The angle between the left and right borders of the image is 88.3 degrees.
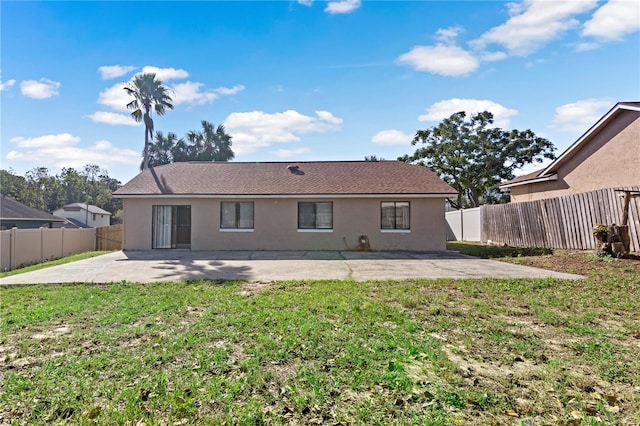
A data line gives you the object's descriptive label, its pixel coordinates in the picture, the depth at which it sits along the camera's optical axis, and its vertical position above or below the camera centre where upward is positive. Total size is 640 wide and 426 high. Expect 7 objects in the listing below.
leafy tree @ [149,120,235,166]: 34.31 +8.68
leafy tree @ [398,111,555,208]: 27.98 +6.38
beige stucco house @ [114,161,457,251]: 14.33 +0.59
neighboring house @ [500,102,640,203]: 12.31 +2.78
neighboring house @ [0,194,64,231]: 21.12 +0.96
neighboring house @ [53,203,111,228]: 39.12 +1.99
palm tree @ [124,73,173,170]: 22.75 +9.30
